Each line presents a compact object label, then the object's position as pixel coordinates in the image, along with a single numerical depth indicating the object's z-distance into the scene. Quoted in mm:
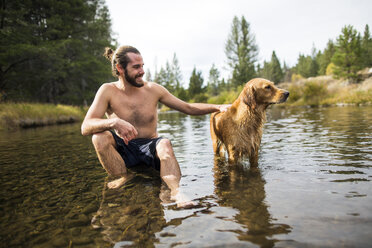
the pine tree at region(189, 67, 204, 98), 58281
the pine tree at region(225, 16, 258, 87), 40406
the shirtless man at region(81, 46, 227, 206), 2902
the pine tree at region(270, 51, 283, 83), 62494
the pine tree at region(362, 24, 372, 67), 44206
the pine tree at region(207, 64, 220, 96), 68606
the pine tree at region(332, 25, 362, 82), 33031
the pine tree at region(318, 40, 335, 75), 55812
